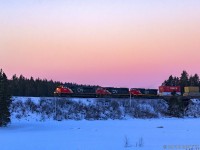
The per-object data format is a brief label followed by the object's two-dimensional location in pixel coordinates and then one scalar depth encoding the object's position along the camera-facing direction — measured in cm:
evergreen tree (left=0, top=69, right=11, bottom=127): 4653
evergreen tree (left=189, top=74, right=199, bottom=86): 13885
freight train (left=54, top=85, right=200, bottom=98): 8944
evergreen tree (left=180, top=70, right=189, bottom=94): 13869
